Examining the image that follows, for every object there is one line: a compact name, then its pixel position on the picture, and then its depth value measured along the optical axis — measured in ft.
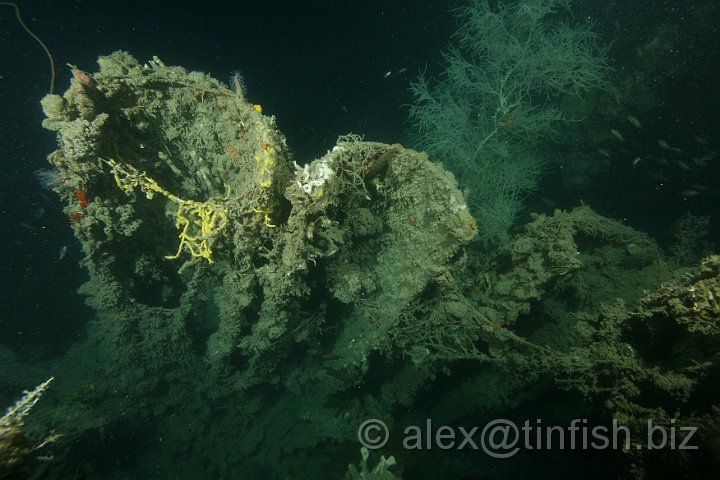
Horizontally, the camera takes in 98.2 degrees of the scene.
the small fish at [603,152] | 28.22
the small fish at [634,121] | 26.53
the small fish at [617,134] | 27.27
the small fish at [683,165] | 25.14
